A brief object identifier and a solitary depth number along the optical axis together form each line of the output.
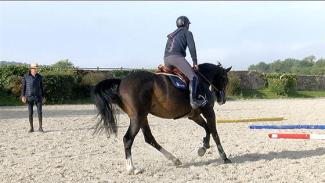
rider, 8.44
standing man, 14.25
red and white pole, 9.52
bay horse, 8.12
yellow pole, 15.60
